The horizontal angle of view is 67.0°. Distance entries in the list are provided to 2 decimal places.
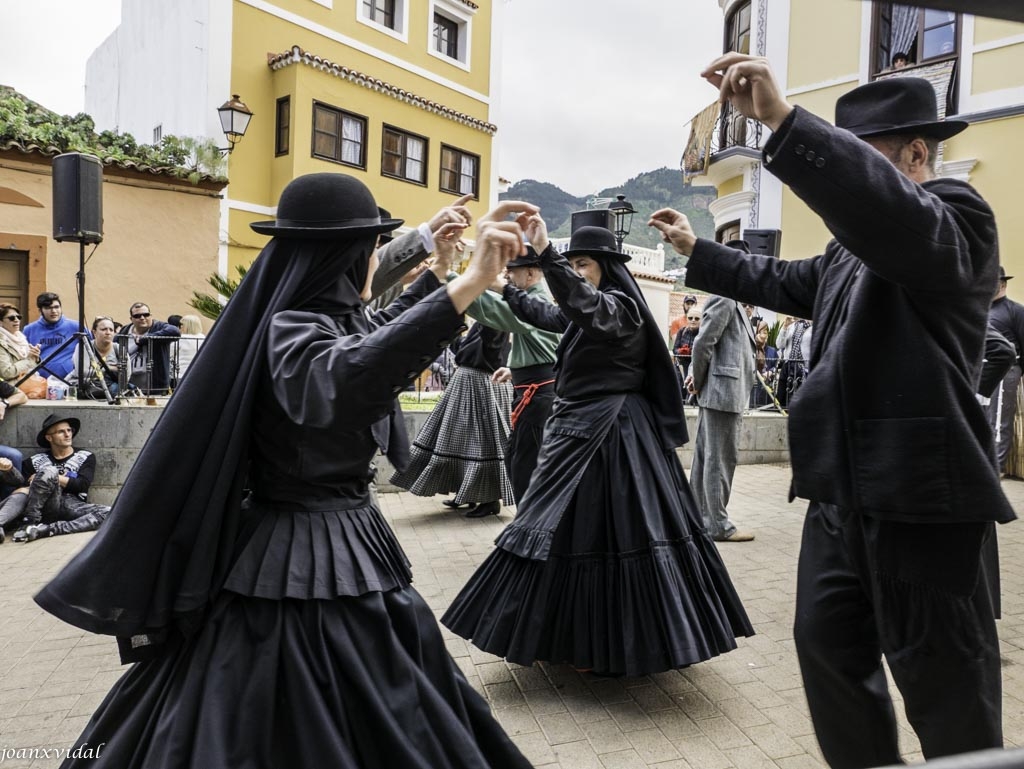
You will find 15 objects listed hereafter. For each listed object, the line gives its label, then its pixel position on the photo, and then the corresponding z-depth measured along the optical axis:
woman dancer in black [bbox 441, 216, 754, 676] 3.31
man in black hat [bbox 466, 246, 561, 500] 5.35
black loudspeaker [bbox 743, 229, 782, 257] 5.30
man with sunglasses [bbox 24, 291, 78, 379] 8.70
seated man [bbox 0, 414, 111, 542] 6.40
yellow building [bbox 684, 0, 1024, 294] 12.02
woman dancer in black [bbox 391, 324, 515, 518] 7.16
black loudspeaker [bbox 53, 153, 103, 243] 7.29
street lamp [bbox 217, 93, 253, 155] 14.26
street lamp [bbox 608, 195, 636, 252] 10.68
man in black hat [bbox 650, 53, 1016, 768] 1.65
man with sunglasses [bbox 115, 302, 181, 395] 8.18
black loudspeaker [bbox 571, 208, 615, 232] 4.29
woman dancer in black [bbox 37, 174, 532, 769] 1.74
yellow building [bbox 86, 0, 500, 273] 16.56
